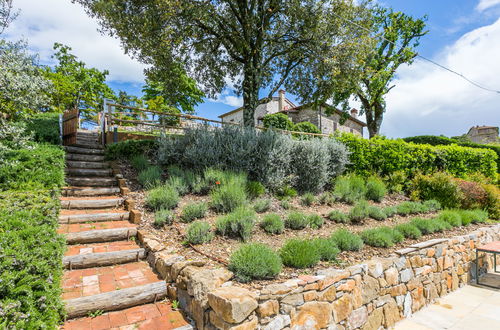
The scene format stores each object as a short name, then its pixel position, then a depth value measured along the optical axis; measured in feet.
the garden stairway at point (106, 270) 8.34
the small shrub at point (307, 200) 19.02
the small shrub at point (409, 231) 15.52
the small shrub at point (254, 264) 9.02
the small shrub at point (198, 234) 11.51
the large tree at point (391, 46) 57.21
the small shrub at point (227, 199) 15.14
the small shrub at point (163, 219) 13.42
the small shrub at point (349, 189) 20.72
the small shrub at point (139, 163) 21.22
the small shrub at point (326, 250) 11.16
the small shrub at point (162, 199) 15.01
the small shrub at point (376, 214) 17.82
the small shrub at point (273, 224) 13.42
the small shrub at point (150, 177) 17.93
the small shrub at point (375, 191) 22.40
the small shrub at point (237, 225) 12.26
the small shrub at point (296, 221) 14.34
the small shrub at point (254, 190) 18.19
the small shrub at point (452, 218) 18.84
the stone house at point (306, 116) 81.35
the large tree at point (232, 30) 23.13
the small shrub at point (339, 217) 16.20
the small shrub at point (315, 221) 14.90
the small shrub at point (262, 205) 16.07
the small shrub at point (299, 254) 10.21
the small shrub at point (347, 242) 12.41
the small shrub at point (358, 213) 16.74
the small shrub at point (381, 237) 13.47
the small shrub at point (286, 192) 20.11
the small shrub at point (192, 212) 13.84
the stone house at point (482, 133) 115.24
